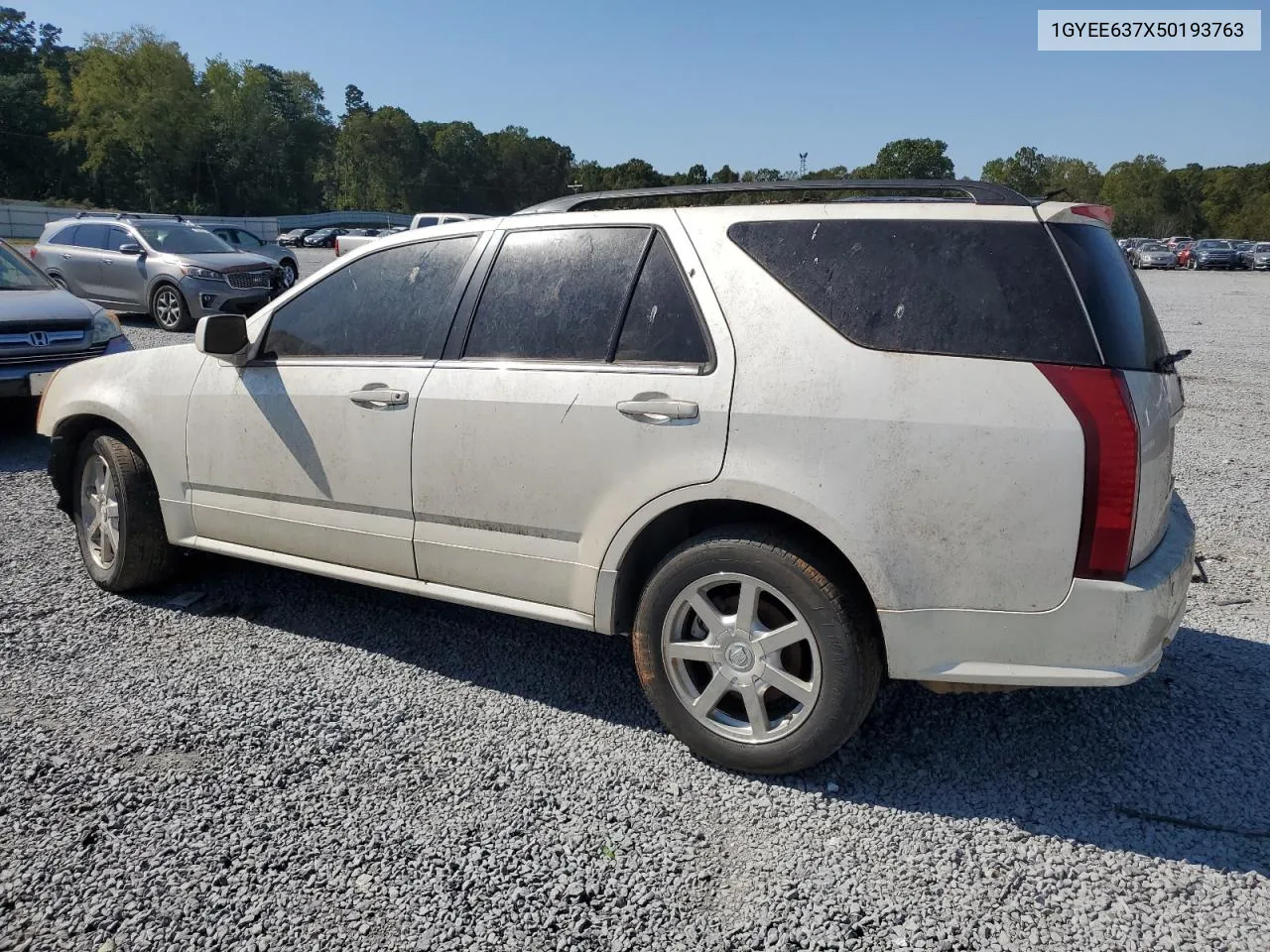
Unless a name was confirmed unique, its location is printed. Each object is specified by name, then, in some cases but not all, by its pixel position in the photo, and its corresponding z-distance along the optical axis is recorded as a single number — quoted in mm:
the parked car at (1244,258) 50906
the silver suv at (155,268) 14172
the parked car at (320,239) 58469
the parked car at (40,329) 7492
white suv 2637
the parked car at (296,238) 59500
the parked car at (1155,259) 50906
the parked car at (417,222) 23284
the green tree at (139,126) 76625
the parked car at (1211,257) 51500
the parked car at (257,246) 20656
